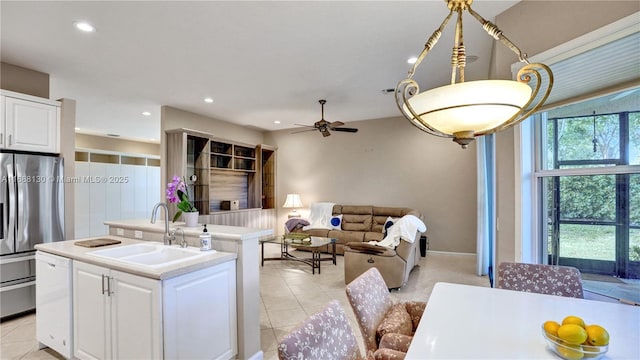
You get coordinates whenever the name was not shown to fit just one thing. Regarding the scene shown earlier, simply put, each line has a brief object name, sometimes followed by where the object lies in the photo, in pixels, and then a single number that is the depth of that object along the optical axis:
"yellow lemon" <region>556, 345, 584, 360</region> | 1.01
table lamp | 6.93
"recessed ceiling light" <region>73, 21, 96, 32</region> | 2.55
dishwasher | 2.20
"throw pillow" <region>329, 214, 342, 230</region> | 6.18
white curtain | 4.31
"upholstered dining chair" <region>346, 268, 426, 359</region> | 1.50
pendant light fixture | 1.05
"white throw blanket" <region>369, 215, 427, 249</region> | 3.83
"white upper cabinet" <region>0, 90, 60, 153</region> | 3.07
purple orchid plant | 2.47
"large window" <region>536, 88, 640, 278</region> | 1.86
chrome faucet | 2.39
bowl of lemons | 1.01
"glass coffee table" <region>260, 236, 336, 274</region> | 4.70
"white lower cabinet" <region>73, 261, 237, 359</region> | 1.74
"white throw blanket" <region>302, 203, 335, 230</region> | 6.35
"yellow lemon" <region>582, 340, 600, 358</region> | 1.01
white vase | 2.61
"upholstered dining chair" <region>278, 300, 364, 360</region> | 1.03
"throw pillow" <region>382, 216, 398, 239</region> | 5.39
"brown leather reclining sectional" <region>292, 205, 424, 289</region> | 3.75
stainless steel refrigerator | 3.02
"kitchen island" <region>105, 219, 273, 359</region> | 2.19
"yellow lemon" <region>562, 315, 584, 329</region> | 1.11
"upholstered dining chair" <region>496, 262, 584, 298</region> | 1.83
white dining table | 1.10
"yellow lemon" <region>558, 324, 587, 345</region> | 1.02
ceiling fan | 4.61
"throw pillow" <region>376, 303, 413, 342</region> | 1.61
